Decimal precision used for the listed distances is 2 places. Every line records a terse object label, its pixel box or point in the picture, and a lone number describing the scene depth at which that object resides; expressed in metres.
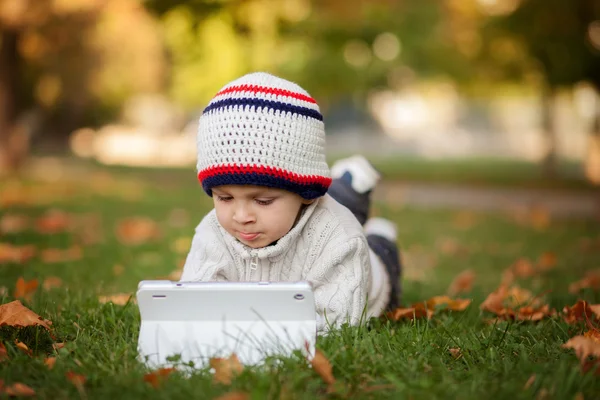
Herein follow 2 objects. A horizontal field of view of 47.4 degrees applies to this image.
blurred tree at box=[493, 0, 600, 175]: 9.76
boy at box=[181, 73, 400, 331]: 2.46
